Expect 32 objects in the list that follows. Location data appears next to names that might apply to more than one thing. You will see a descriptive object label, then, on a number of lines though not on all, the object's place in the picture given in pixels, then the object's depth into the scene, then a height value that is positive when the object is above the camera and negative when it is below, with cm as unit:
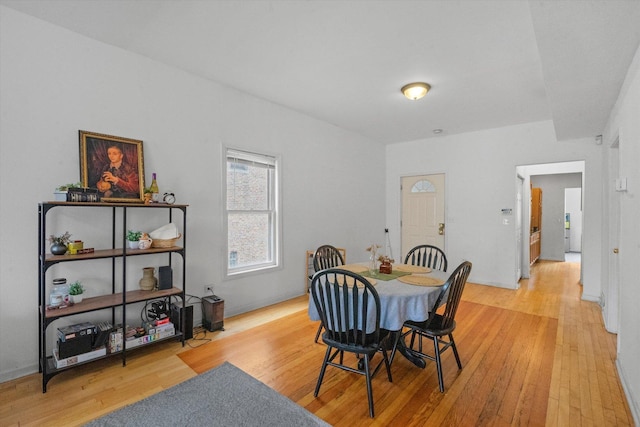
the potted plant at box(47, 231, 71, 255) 230 -24
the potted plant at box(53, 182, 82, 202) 229 +15
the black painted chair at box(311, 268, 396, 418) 194 -72
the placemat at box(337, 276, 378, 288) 227 -54
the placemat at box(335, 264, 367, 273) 286 -54
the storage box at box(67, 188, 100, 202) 232 +14
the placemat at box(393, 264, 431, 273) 285 -54
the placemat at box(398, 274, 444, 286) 236 -55
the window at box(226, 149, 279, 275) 382 +1
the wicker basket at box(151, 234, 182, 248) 283 -29
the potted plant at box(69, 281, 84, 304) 246 -65
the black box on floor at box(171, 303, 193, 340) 295 -105
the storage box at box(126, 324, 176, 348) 263 -113
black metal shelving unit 221 -69
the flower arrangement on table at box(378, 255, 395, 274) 274 -48
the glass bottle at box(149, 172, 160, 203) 284 +22
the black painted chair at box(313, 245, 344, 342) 325 -52
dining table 210 -59
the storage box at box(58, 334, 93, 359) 229 -104
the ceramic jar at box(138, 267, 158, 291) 284 -63
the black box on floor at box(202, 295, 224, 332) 324 -109
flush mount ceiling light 345 +142
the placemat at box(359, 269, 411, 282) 257 -55
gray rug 187 -130
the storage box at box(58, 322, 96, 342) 231 -93
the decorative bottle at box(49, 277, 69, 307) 233 -63
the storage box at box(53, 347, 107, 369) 227 -113
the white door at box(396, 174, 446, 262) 585 +3
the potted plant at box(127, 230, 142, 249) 267 -23
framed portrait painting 262 +42
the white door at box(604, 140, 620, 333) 315 -37
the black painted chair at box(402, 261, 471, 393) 220 -81
